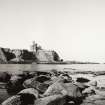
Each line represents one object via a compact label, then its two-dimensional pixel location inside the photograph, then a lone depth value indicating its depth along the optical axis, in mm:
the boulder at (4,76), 6309
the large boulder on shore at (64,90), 4156
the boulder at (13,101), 3696
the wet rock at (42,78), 5759
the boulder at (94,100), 4262
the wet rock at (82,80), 6710
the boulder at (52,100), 3559
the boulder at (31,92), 4156
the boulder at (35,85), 4977
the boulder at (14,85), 5151
